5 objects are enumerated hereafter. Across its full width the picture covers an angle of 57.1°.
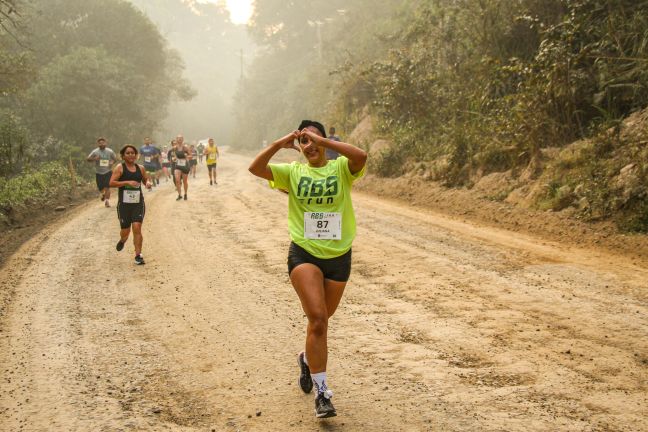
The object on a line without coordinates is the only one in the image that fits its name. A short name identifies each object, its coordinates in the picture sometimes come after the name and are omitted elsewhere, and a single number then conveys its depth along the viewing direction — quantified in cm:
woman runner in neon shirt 411
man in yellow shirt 2225
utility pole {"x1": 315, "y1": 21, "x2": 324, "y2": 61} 4750
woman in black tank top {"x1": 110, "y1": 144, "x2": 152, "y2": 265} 983
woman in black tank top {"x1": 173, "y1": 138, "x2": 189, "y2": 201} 1728
